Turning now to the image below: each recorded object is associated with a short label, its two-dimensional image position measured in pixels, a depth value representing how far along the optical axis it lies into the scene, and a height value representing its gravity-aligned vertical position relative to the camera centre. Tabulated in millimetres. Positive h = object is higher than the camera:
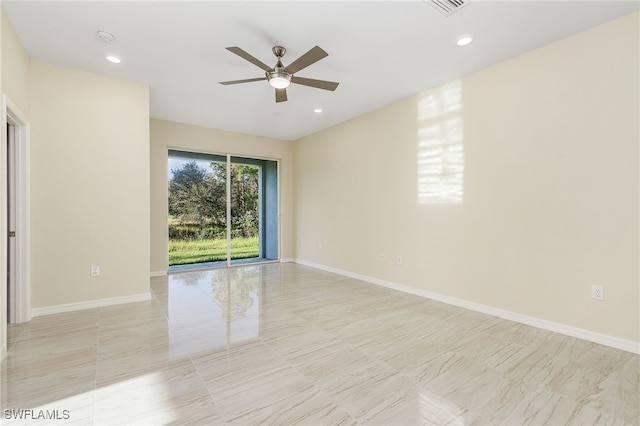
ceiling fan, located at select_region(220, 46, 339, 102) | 2467 +1336
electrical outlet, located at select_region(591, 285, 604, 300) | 2547 -713
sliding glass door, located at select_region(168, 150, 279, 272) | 5602 +80
